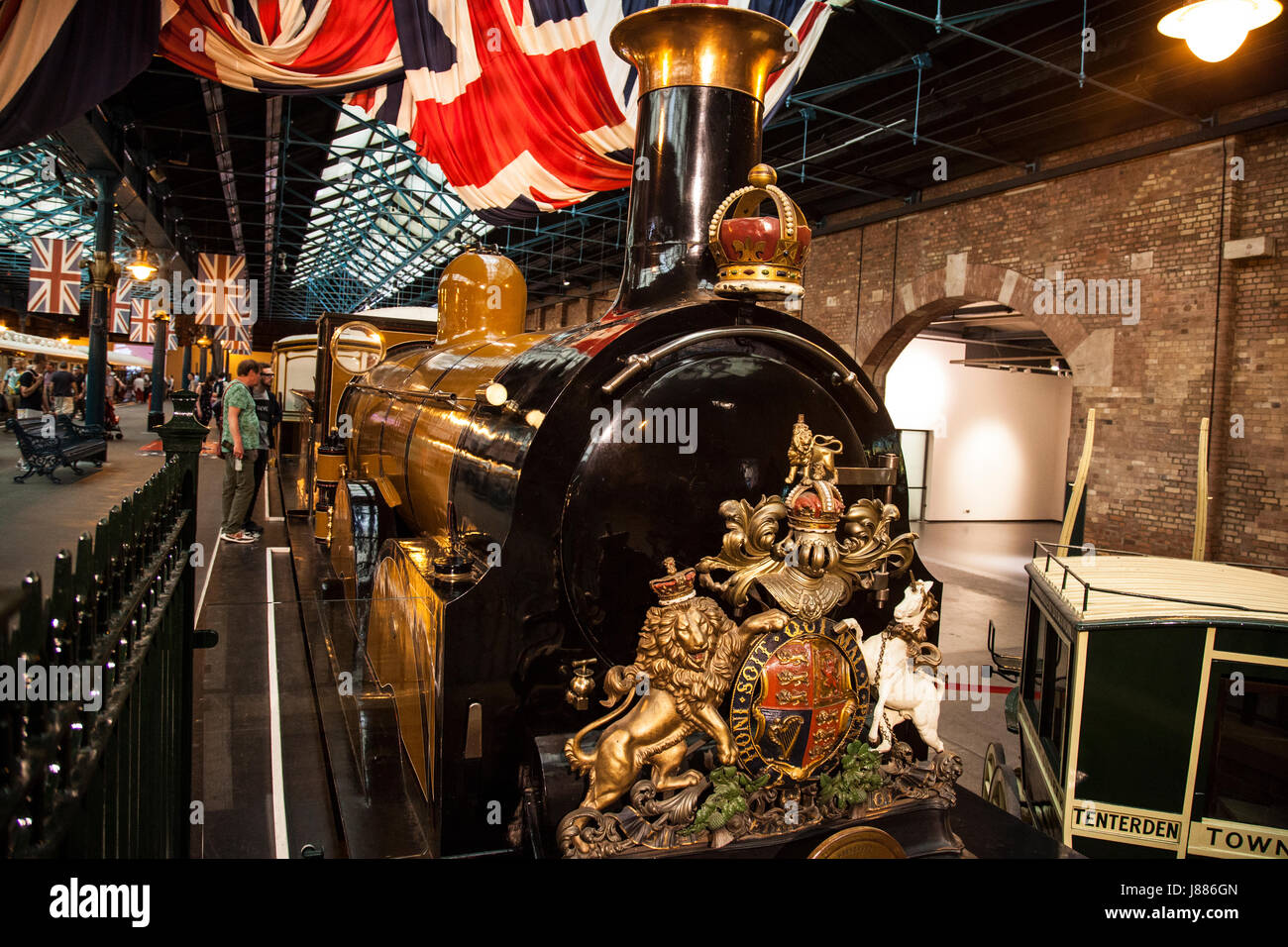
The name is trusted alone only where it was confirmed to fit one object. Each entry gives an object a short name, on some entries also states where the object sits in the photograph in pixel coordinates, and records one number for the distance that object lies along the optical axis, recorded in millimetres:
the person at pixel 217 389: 19375
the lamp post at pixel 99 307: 11945
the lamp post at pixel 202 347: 24547
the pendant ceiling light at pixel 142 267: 13609
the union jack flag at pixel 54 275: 12070
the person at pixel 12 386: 18188
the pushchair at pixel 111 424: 16844
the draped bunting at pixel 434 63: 4238
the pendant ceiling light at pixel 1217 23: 4434
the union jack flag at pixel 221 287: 14914
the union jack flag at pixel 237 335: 16220
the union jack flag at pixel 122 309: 15094
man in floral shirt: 6867
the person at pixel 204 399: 15867
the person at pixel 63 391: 13977
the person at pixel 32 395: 14164
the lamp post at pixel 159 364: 17109
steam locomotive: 2387
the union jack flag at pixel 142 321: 16000
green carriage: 3113
